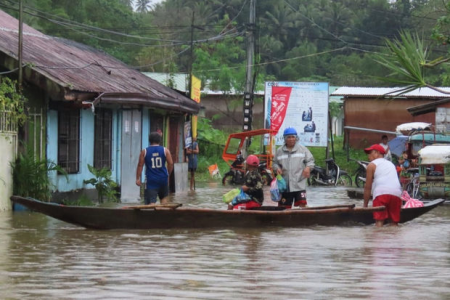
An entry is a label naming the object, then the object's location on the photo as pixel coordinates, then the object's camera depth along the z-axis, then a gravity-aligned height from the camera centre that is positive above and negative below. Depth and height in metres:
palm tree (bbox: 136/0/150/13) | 97.31 +17.27
